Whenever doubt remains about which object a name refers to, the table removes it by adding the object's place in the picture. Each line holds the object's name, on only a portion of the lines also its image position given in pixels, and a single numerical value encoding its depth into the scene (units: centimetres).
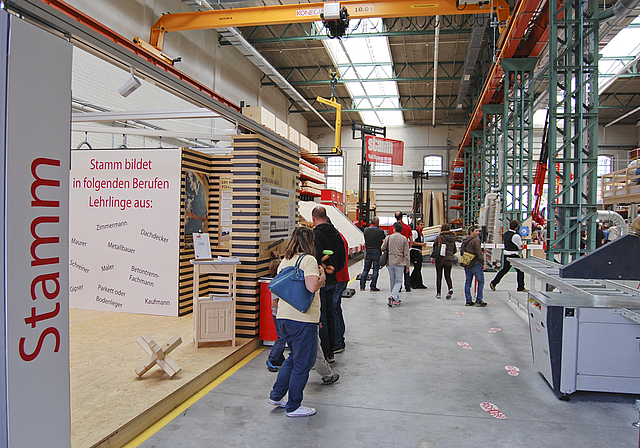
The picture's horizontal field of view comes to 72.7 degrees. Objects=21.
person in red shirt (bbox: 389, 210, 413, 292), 977
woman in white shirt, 346
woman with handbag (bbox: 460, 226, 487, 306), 820
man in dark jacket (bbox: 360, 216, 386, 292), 964
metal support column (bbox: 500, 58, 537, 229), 1141
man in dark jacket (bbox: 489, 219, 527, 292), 980
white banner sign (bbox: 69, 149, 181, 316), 670
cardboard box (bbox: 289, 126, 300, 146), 1639
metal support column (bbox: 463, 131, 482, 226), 1920
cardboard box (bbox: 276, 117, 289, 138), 1483
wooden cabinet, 504
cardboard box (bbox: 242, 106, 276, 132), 1321
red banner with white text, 1286
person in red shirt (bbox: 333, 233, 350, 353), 514
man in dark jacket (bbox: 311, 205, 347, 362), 468
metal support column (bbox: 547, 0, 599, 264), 742
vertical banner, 200
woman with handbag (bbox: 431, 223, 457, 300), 880
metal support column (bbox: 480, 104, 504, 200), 1515
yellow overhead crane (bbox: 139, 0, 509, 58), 1084
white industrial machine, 398
